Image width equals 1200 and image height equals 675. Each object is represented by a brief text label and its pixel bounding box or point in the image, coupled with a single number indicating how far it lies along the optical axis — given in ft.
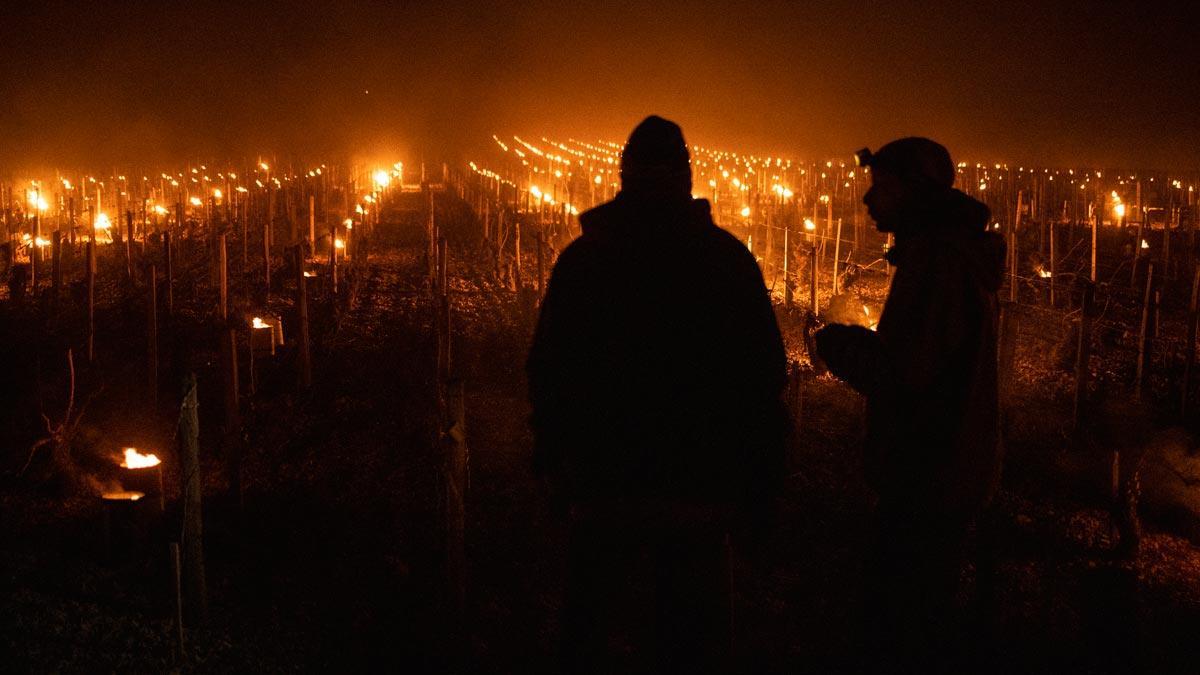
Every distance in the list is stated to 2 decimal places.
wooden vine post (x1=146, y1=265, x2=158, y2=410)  29.48
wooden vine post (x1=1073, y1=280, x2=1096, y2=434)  26.50
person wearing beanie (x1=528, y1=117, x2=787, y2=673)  7.42
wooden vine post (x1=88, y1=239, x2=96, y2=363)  32.86
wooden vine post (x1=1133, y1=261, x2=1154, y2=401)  30.12
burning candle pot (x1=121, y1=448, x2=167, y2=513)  20.47
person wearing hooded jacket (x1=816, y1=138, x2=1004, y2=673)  7.85
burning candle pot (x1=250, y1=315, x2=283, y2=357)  34.65
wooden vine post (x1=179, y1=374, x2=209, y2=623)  13.67
